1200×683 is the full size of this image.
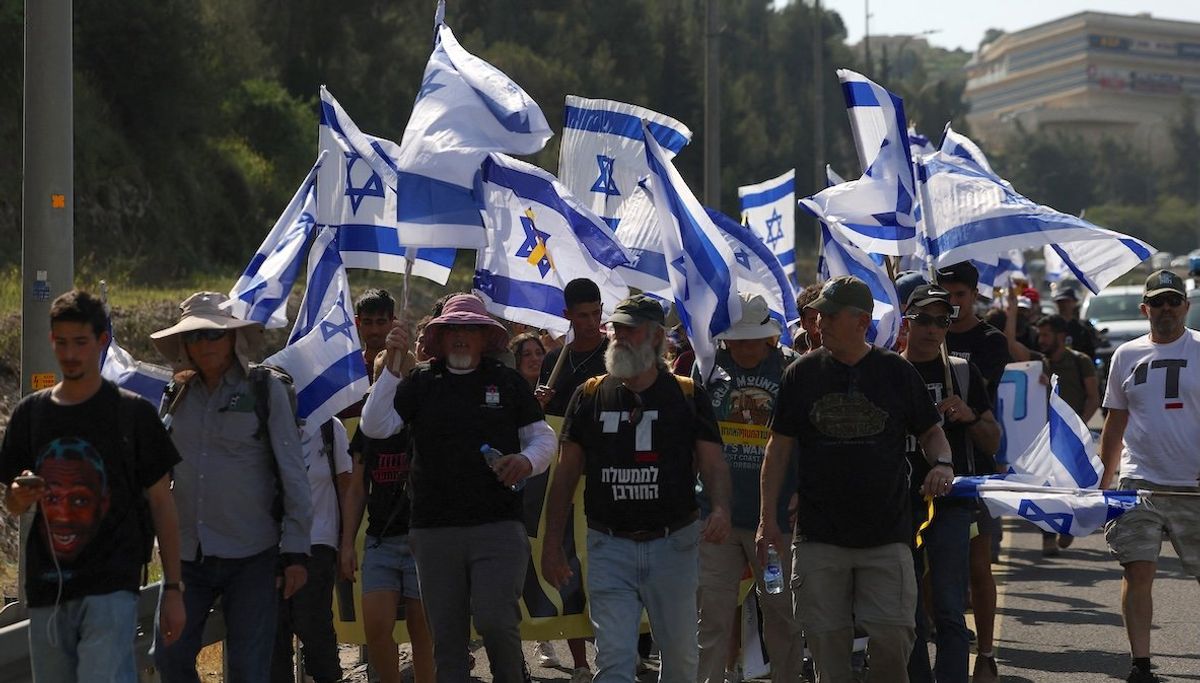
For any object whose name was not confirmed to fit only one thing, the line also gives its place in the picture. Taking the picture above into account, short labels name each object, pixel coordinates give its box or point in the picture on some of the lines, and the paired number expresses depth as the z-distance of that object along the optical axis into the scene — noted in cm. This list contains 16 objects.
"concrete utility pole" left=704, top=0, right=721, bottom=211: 3725
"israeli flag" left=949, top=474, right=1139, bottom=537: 1530
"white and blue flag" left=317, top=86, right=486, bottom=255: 1639
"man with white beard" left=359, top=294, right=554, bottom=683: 1337
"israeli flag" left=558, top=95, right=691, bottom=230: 2317
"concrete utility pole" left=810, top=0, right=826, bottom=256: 6306
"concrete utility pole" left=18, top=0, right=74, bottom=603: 1524
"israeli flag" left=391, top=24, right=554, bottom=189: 1659
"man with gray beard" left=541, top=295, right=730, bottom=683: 1327
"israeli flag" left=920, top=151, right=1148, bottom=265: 1814
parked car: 5462
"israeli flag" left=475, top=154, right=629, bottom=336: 1778
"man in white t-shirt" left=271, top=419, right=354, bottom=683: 1412
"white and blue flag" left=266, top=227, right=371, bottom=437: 1444
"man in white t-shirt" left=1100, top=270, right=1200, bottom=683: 1622
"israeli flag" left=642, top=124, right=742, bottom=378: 1548
